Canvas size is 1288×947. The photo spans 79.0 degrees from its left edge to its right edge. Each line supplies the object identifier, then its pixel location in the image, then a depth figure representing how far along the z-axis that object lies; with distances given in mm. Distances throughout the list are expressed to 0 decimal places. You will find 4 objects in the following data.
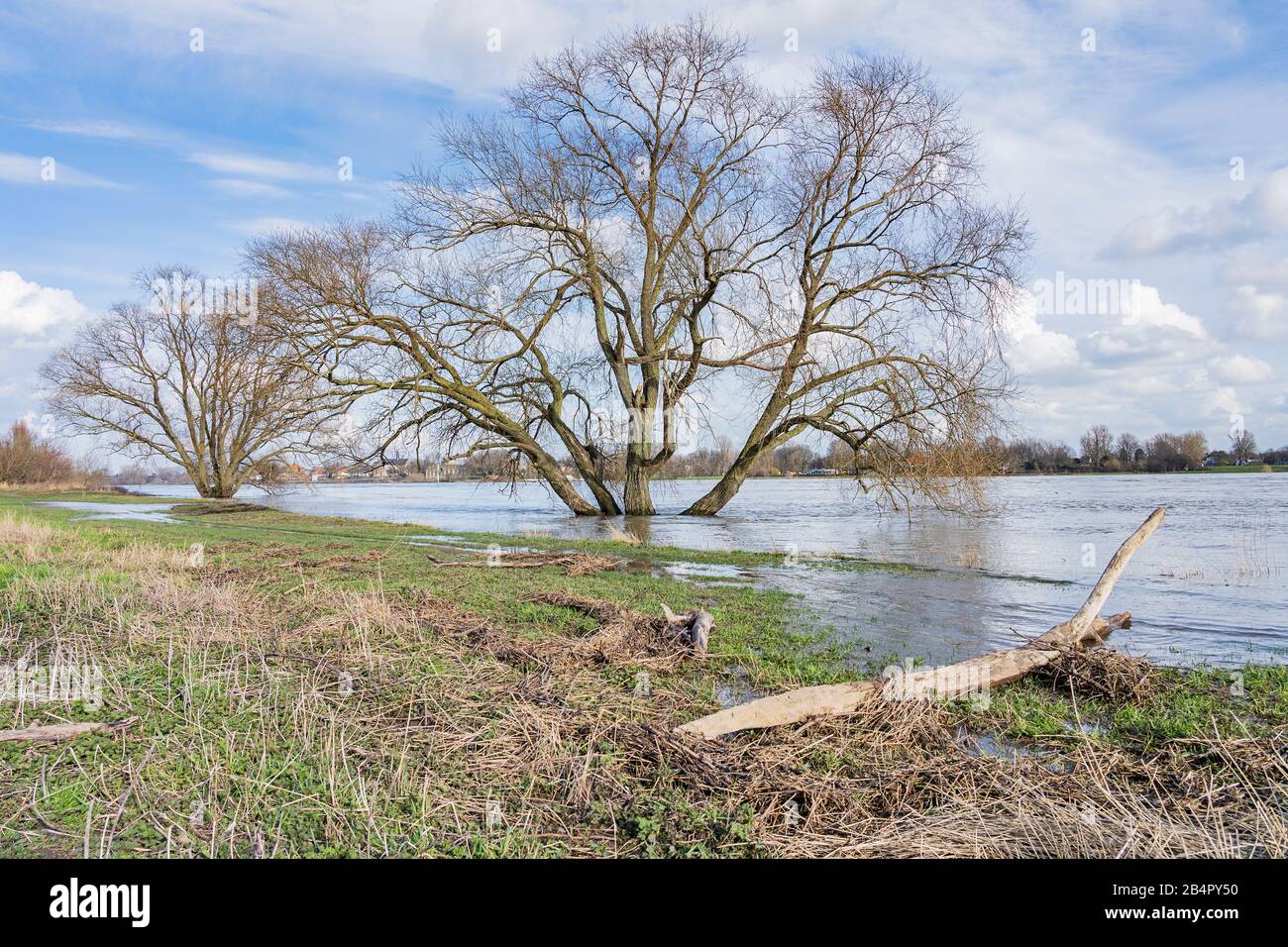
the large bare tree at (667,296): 23688
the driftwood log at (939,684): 5043
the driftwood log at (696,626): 7180
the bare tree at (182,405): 48500
